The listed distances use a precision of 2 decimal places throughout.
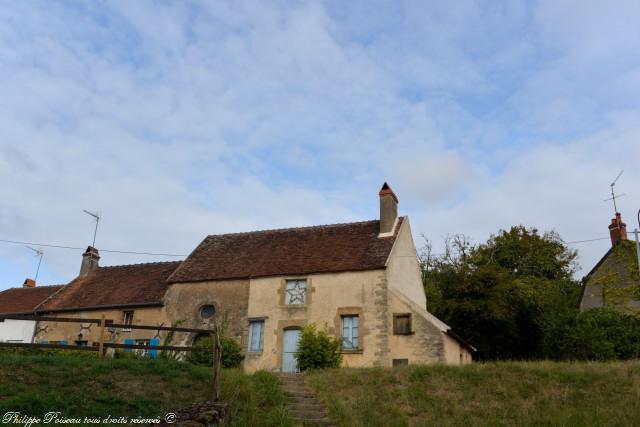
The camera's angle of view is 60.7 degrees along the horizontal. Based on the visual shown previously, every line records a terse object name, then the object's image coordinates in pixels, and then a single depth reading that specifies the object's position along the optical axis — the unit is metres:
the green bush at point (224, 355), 20.48
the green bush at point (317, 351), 19.70
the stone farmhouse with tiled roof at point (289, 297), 20.72
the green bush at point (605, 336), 20.14
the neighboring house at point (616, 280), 23.78
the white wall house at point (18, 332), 25.69
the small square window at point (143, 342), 22.89
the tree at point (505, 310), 25.80
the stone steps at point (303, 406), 12.48
